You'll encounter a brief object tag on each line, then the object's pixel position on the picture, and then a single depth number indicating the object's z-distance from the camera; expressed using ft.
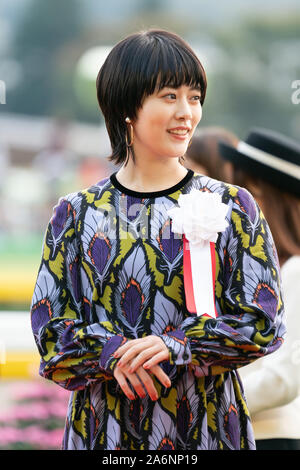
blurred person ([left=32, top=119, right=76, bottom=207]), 99.35
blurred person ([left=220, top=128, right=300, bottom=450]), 15.61
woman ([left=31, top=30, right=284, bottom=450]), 10.45
